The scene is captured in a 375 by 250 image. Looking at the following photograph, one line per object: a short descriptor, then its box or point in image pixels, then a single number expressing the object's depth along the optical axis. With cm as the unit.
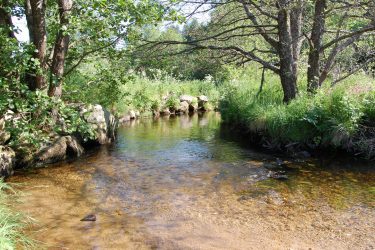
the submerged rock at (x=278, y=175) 700
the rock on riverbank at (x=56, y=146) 703
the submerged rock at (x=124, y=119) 1507
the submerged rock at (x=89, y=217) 496
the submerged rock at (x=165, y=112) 1885
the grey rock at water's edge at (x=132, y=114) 1618
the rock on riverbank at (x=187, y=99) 2066
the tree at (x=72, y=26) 715
